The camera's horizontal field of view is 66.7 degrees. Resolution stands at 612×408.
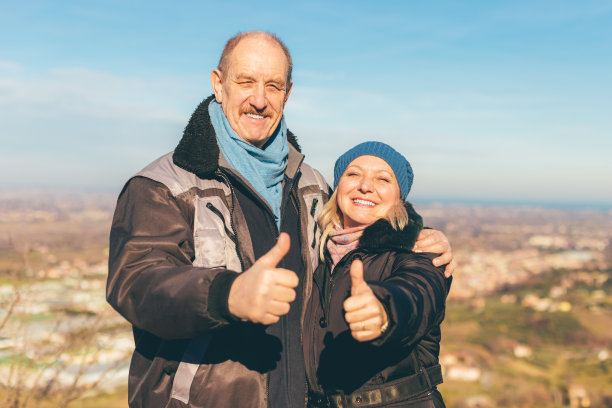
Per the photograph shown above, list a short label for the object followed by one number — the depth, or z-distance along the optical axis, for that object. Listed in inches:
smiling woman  90.5
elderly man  62.3
